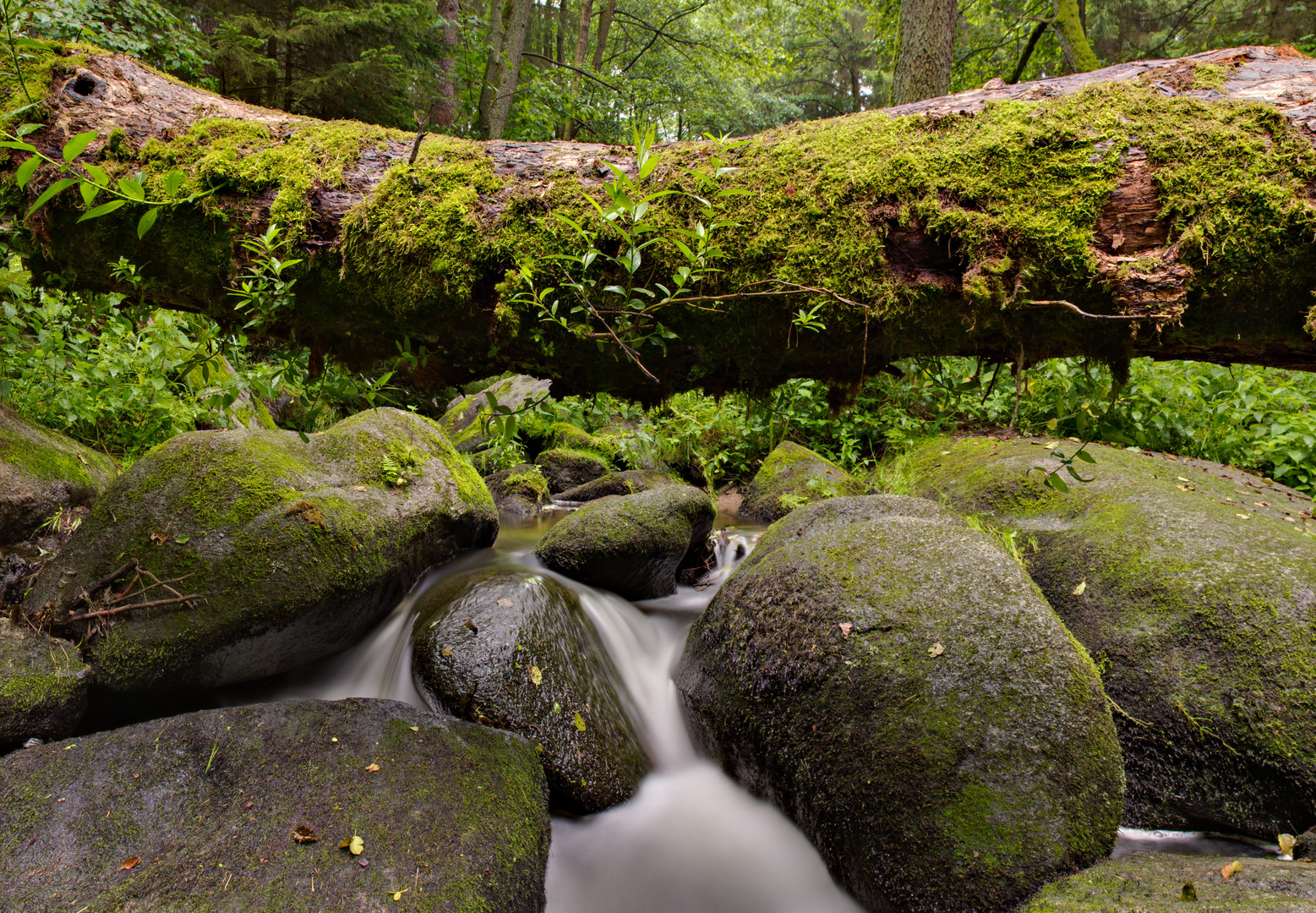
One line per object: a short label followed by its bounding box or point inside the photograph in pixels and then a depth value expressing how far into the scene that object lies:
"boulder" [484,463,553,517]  8.51
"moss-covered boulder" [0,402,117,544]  3.86
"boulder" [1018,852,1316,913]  2.32
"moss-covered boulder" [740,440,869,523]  7.35
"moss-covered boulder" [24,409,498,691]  3.47
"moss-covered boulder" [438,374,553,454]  9.93
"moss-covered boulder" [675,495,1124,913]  2.73
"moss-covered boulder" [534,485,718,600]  5.43
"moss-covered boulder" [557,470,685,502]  8.52
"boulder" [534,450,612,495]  9.58
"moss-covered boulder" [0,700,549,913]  2.36
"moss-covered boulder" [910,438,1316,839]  3.29
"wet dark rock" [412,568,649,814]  3.68
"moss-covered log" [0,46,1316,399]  1.68
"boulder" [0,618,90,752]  3.02
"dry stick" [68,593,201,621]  3.39
